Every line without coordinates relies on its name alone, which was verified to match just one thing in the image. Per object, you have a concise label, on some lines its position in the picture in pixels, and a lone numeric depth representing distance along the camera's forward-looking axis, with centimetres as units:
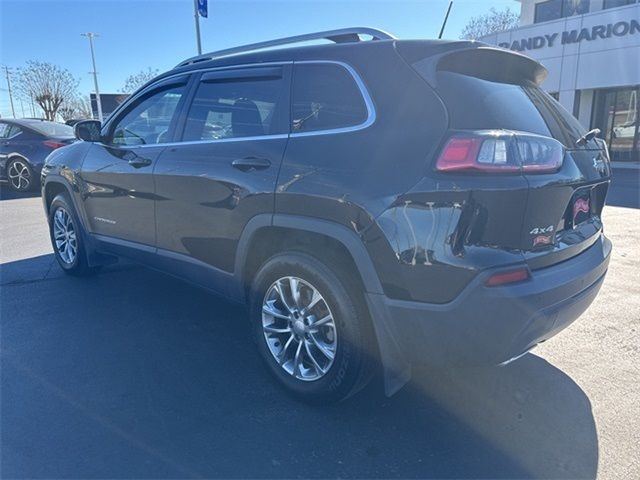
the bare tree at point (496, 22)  4156
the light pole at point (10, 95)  5129
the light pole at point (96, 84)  3958
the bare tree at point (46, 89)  4825
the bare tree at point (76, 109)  5138
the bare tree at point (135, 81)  5284
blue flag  1536
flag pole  1595
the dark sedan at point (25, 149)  1072
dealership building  1759
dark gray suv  216
